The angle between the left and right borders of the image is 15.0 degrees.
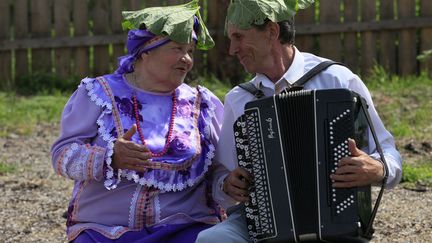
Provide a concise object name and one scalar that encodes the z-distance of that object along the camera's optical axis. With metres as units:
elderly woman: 7.44
